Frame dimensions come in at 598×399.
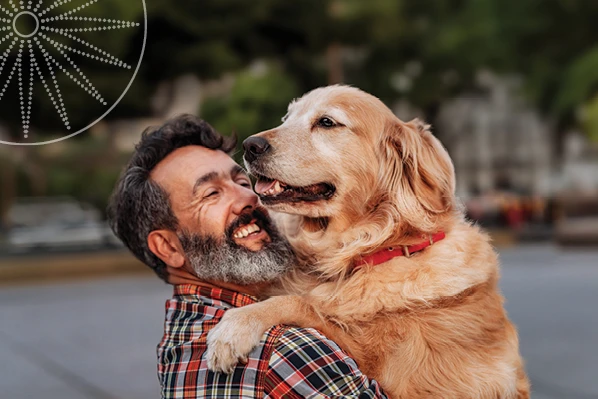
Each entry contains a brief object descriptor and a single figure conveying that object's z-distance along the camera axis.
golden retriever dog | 2.41
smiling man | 2.29
